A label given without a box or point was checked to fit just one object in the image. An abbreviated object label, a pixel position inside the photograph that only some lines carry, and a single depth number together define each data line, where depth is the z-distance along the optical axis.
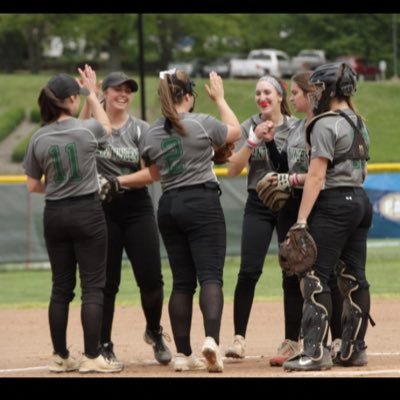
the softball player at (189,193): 14.95
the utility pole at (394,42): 79.19
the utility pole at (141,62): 34.39
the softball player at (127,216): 15.86
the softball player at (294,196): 15.45
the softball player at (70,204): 14.79
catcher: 14.48
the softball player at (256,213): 16.48
